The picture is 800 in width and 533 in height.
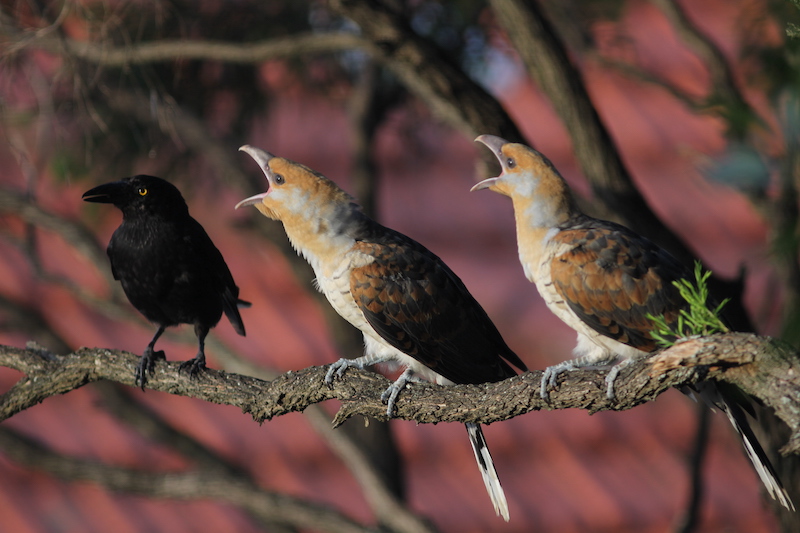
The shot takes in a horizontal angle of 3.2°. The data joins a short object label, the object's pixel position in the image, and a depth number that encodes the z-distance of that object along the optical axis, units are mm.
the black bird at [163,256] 17808
